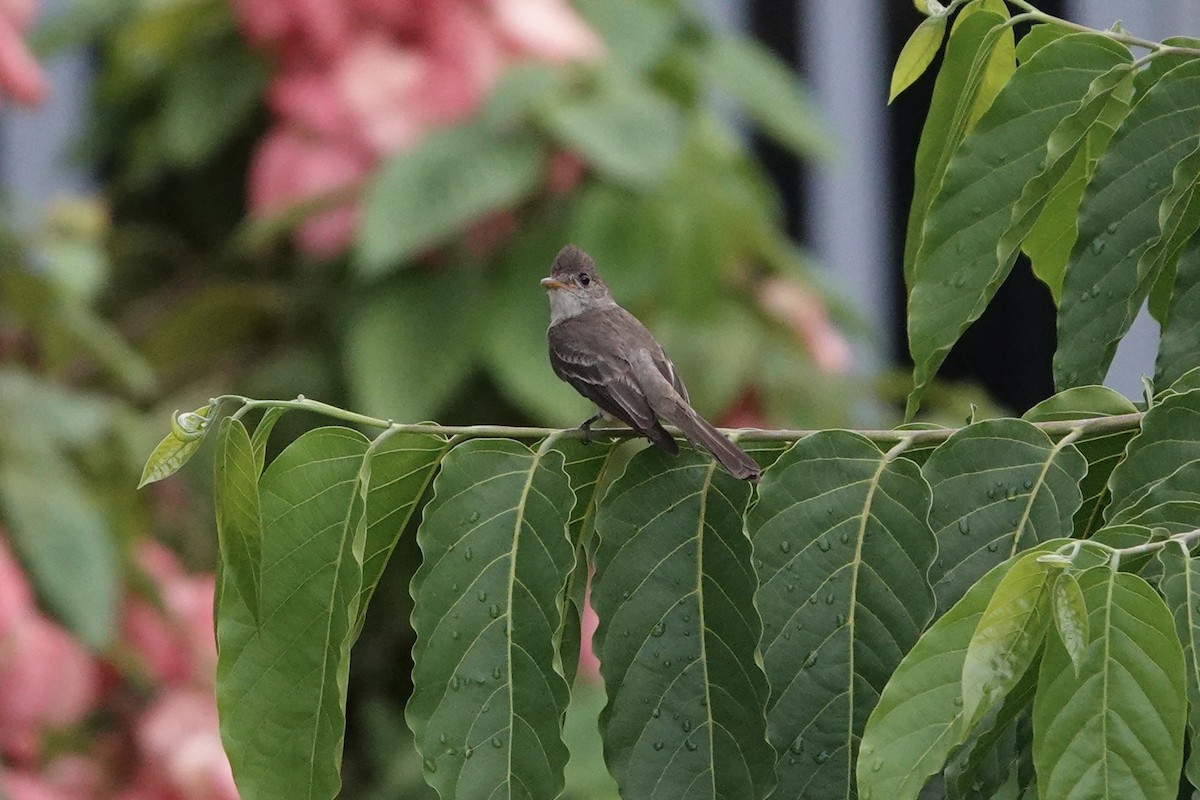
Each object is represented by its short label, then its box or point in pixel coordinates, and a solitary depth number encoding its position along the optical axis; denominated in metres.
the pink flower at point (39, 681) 8.19
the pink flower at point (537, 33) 12.08
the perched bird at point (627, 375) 6.62
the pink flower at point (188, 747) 9.00
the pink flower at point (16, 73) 9.51
